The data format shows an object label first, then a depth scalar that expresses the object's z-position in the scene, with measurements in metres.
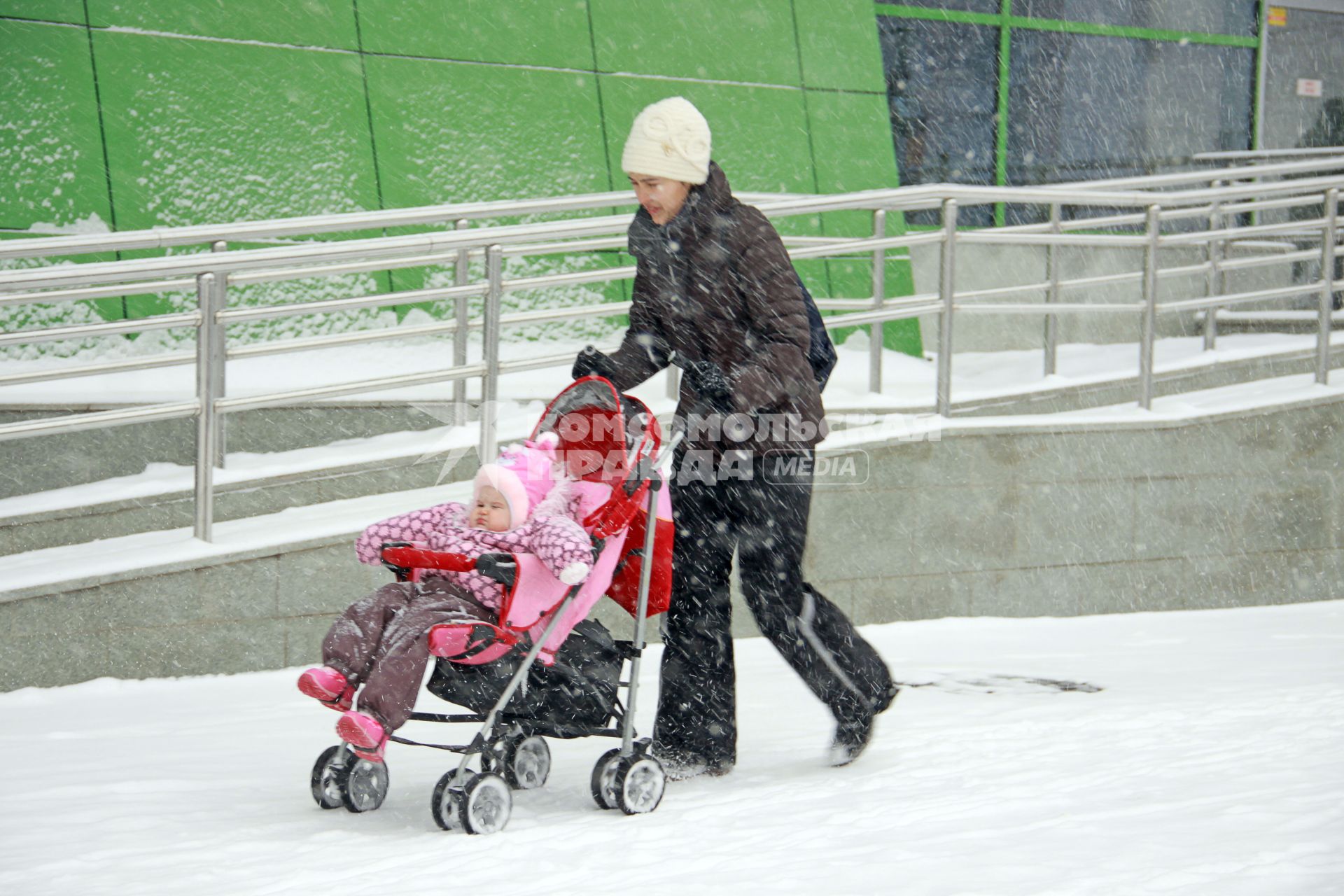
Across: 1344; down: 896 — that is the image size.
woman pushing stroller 8.15
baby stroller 7.40
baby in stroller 7.15
